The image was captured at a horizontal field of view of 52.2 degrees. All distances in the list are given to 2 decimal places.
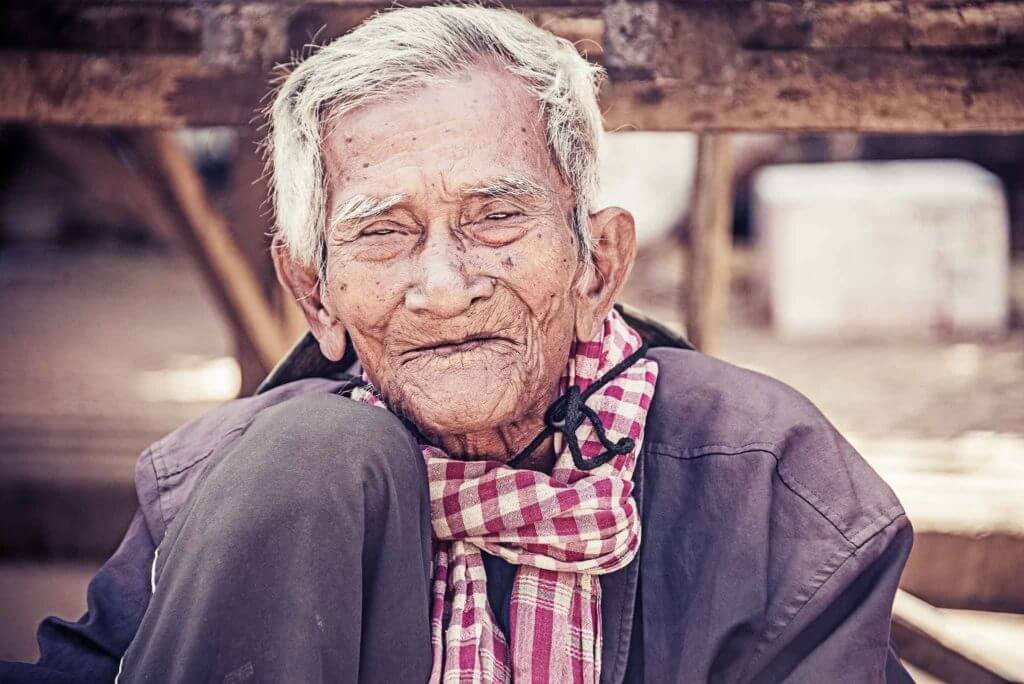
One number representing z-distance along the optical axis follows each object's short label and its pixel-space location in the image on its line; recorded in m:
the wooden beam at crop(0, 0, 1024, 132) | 1.90
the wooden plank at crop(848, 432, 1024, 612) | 3.17
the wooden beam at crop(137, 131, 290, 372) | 3.11
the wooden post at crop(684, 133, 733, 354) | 3.02
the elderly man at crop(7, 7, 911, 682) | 1.51
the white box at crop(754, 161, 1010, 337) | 6.22
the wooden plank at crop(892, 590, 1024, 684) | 2.39
